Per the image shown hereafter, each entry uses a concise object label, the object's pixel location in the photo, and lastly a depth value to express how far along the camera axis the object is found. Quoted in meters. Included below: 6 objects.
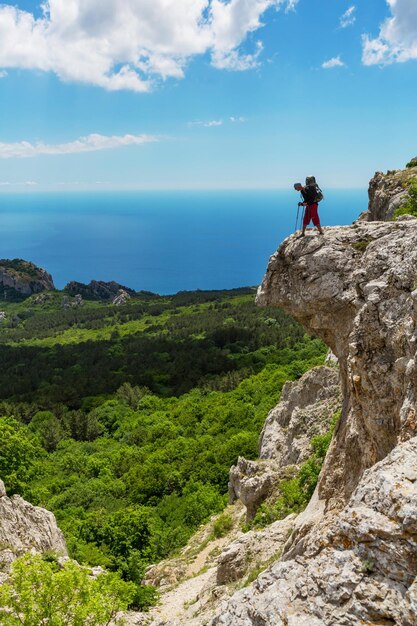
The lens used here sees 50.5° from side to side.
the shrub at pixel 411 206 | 28.75
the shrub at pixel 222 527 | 28.37
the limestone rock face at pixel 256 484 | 24.72
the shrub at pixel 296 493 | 21.66
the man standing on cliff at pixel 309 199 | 15.75
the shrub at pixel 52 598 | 12.15
